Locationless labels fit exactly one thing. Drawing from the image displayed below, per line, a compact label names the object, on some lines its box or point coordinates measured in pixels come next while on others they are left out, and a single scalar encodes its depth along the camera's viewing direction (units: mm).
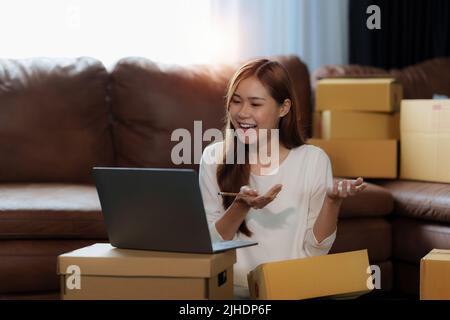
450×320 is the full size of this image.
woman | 3353
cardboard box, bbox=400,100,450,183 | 5016
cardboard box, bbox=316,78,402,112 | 5314
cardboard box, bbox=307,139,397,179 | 5301
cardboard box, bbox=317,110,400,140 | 5348
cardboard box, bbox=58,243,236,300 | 2501
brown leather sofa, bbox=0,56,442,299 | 4871
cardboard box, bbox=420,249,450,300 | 2768
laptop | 2494
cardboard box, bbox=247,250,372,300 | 2649
